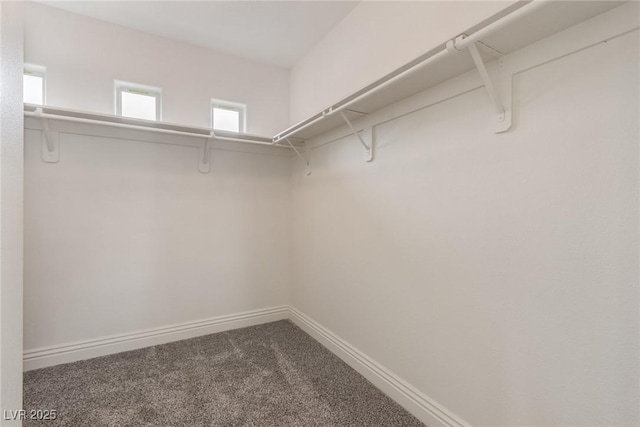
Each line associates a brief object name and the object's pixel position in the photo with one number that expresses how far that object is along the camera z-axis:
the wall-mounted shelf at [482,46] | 0.95
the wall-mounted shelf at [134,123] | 1.85
